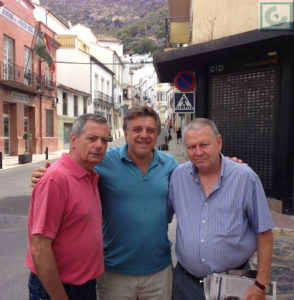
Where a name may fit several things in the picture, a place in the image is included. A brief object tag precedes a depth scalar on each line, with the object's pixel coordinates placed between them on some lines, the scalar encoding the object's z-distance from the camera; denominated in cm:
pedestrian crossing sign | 866
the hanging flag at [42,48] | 2059
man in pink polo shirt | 172
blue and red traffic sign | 861
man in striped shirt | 207
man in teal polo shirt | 231
